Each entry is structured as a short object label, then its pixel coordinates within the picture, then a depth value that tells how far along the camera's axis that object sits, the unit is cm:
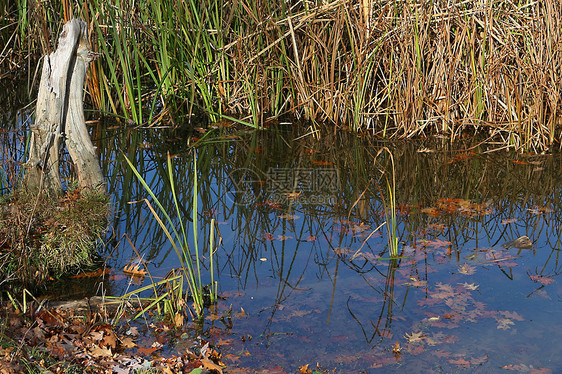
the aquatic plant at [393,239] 400
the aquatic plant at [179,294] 336
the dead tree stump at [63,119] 423
